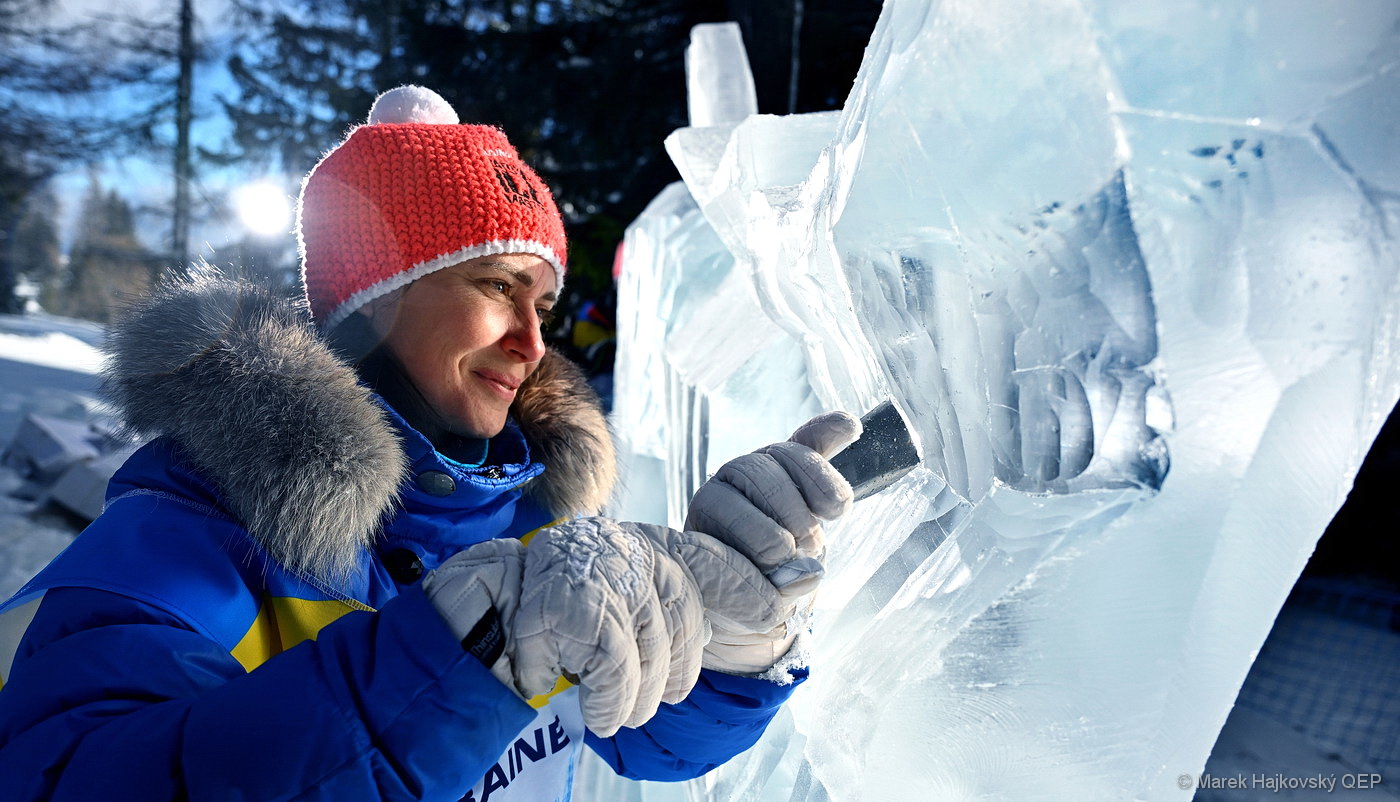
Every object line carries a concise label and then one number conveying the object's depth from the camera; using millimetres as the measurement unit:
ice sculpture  663
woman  759
